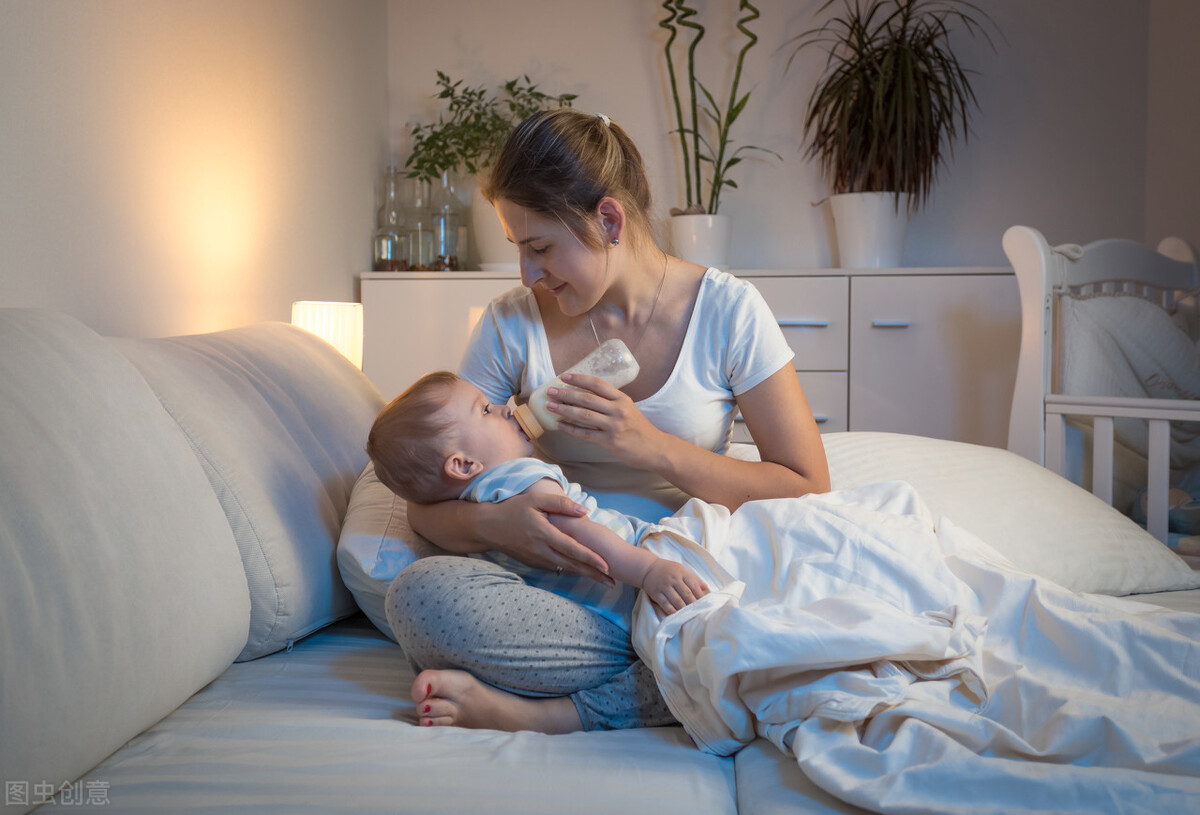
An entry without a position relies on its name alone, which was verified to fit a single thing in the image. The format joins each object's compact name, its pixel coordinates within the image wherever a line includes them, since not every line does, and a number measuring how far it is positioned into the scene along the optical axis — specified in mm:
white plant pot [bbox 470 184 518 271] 3189
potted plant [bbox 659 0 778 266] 3088
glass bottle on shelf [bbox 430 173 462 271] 3205
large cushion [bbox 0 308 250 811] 748
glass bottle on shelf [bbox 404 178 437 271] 3219
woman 999
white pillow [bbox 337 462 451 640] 1217
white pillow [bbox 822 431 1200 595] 1478
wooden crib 2266
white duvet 748
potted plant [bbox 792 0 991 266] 2924
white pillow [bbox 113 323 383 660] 1156
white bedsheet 790
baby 1171
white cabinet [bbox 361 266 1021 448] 2887
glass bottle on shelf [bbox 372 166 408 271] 3209
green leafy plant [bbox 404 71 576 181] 3113
